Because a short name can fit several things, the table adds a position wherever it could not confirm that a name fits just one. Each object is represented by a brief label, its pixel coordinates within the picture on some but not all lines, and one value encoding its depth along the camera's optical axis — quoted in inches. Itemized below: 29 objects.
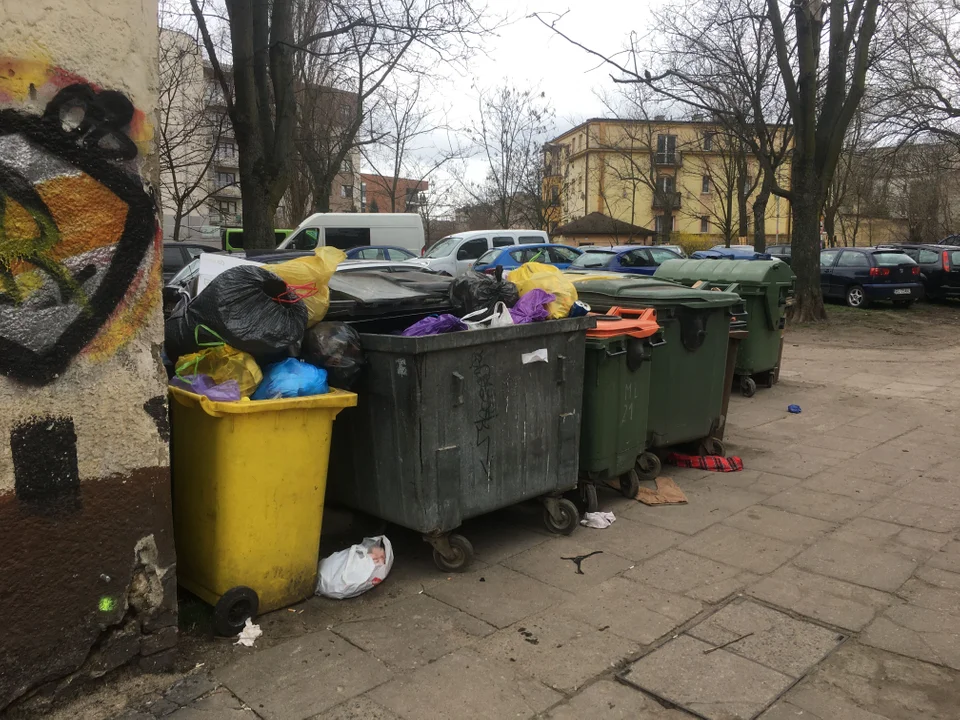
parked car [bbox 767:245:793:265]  979.5
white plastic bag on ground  146.9
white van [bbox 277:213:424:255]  790.5
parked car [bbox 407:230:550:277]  678.5
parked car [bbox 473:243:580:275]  635.5
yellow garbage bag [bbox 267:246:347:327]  151.4
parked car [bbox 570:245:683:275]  646.5
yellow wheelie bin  130.3
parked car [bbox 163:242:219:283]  672.4
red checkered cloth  233.6
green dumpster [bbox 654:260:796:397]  337.4
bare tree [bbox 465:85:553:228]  1280.8
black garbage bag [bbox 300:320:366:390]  146.7
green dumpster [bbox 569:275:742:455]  223.1
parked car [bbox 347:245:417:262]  697.6
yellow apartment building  1368.1
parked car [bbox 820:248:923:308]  715.4
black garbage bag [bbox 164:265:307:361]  137.9
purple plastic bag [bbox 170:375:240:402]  131.1
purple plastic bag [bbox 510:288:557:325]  180.1
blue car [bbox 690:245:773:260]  863.2
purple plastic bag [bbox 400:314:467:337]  156.6
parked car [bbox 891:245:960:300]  764.0
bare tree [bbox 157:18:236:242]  805.2
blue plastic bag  136.8
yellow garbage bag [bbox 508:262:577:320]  184.9
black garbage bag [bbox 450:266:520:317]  177.2
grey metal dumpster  150.3
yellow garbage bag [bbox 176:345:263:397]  137.8
